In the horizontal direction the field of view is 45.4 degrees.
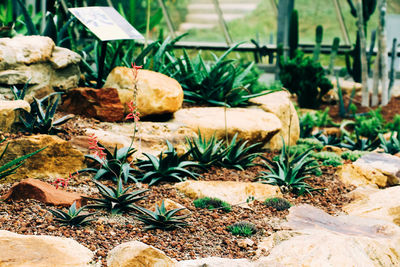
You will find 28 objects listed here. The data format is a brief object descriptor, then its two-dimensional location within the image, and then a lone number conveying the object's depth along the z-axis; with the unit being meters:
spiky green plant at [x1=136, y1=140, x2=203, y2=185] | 3.99
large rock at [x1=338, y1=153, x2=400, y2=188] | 4.72
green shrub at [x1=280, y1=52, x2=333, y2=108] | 8.60
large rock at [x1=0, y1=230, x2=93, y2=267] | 2.32
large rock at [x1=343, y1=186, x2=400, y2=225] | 3.63
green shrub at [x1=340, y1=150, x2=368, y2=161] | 5.44
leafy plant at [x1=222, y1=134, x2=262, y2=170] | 4.60
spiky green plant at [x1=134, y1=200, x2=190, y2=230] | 3.02
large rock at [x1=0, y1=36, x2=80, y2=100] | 4.69
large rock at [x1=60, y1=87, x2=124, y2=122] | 4.79
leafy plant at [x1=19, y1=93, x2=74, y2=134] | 3.99
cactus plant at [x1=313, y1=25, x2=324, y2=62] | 9.98
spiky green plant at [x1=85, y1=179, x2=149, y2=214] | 3.17
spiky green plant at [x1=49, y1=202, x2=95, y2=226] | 2.89
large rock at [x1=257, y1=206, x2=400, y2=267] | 2.68
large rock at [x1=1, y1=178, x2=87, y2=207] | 3.18
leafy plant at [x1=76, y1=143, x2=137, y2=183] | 3.81
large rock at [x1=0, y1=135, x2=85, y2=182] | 3.75
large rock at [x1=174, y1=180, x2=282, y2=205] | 3.76
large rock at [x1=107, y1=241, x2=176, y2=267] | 2.45
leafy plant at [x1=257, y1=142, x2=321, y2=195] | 4.14
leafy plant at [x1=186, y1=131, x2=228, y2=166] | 4.39
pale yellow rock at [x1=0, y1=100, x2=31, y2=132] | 3.93
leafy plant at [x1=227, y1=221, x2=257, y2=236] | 3.15
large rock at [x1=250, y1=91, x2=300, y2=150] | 5.78
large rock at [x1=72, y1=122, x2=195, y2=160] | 4.19
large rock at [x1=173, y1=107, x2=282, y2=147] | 5.00
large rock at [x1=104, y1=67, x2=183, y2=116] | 4.90
